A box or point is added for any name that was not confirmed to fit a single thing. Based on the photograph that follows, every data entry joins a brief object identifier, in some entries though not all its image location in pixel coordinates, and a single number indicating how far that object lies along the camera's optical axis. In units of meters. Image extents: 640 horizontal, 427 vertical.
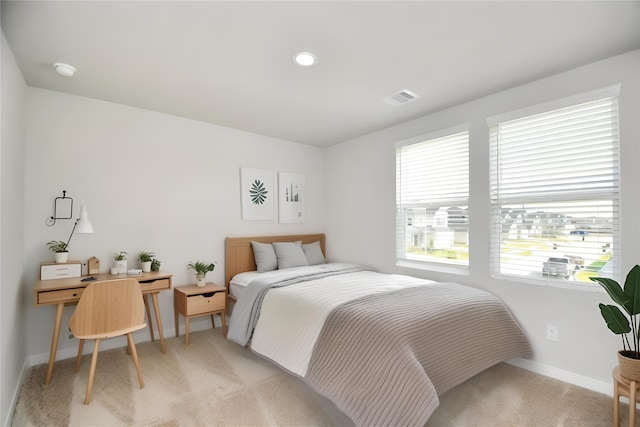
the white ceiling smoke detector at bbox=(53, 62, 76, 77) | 2.28
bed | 1.70
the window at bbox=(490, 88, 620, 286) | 2.28
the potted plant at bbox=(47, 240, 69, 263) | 2.63
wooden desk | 2.27
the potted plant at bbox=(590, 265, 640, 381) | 1.75
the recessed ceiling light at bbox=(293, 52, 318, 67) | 2.15
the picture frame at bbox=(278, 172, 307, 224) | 4.29
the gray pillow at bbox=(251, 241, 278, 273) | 3.74
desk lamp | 2.60
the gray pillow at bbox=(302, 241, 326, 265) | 4.23
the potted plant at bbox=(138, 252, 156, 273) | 3.05
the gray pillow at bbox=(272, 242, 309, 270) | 3.86
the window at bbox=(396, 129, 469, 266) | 3.16
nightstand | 3.05
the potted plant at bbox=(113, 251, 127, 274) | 2.91
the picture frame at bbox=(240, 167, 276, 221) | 3.92
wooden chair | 2.12
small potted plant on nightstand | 3.35
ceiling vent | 2.82
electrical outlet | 2.44
